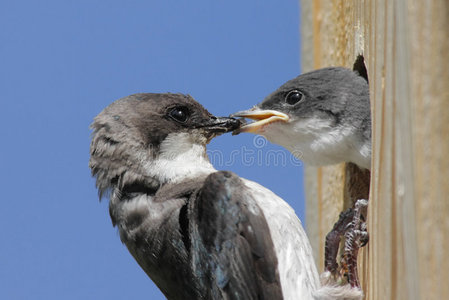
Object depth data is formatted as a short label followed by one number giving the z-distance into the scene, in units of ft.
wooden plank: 12.13
